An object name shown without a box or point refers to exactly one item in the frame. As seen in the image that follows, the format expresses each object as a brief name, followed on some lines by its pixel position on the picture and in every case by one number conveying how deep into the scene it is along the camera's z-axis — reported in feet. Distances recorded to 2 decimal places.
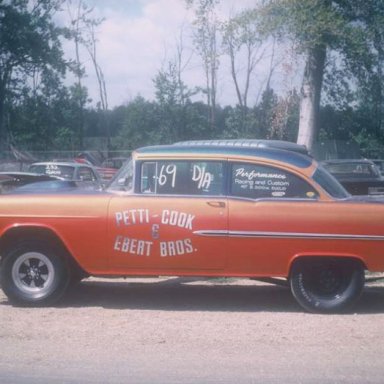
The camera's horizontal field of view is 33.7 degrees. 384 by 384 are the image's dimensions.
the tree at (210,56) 83.34
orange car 22.15
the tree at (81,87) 147.13
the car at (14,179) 52.34
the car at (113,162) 102.95
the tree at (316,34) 60.75
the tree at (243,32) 63.67
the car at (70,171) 59.31
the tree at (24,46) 130.93
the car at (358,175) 62.49
